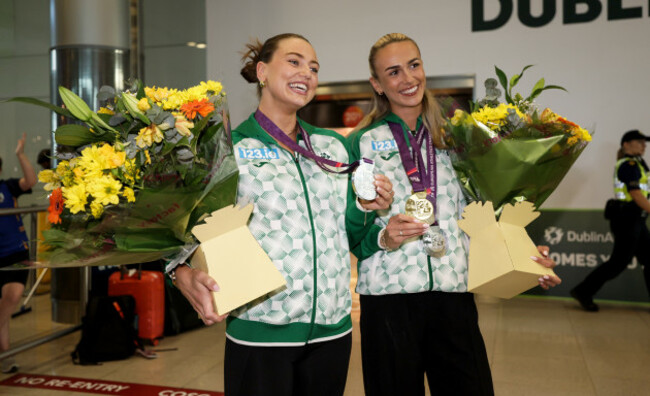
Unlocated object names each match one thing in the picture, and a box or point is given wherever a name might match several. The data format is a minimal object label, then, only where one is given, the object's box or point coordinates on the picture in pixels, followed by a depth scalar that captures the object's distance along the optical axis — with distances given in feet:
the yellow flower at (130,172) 4.59
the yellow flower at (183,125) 4.73
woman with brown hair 5.46
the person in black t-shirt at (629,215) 17.84
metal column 16.05
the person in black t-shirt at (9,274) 14.03
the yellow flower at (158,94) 4.99
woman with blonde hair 6.61
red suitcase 15.35
